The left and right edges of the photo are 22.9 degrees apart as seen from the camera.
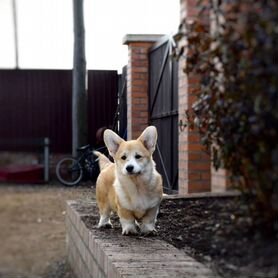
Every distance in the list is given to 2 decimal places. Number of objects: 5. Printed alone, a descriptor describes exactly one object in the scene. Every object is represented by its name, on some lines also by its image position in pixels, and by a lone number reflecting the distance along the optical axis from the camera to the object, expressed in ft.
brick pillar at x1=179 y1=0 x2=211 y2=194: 20.39
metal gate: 24.71
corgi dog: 14.40
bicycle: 21.75
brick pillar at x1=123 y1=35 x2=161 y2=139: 29.35
